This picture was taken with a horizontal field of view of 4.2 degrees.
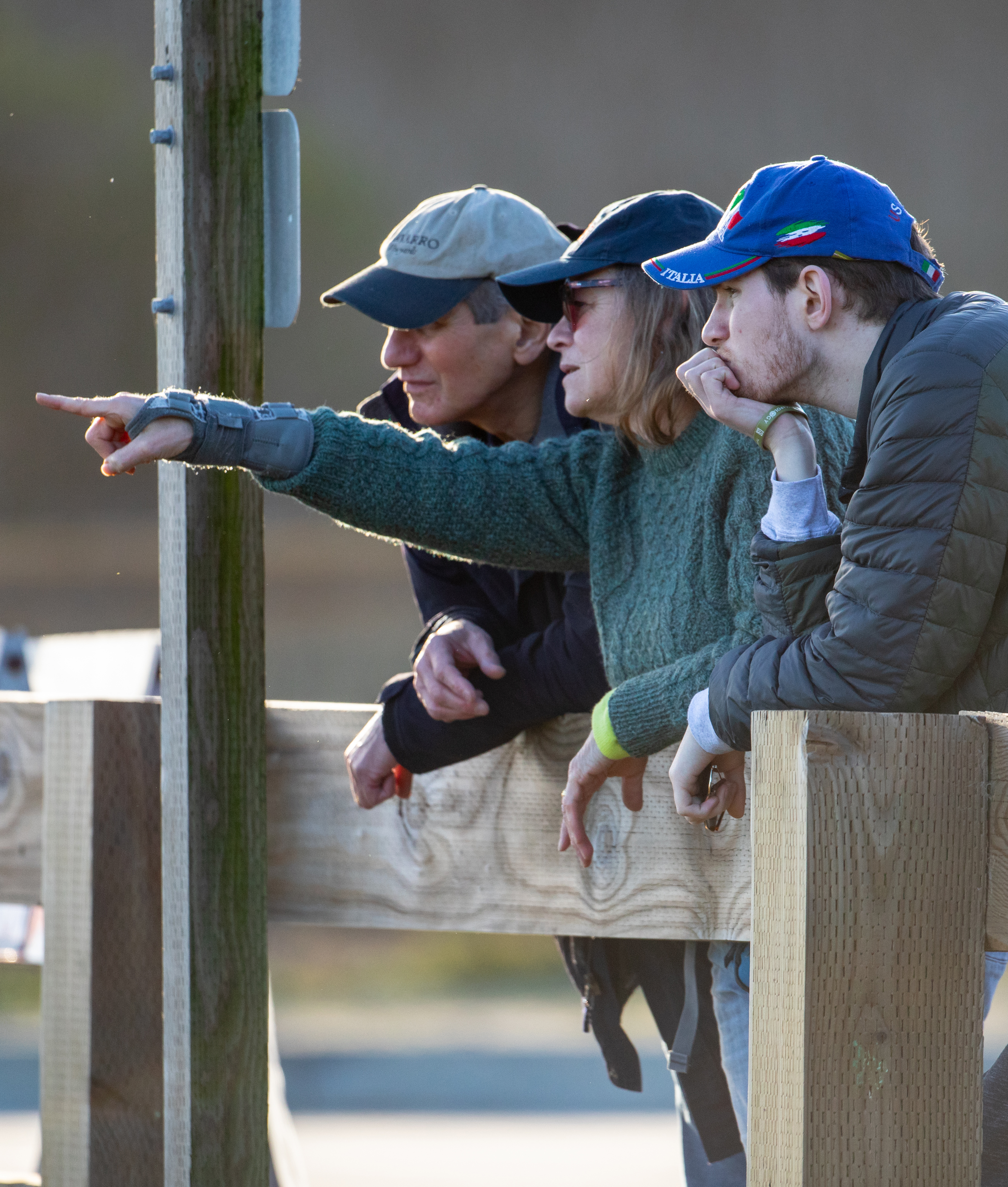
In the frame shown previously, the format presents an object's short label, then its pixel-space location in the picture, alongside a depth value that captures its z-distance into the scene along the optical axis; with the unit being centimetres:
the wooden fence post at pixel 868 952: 1155
